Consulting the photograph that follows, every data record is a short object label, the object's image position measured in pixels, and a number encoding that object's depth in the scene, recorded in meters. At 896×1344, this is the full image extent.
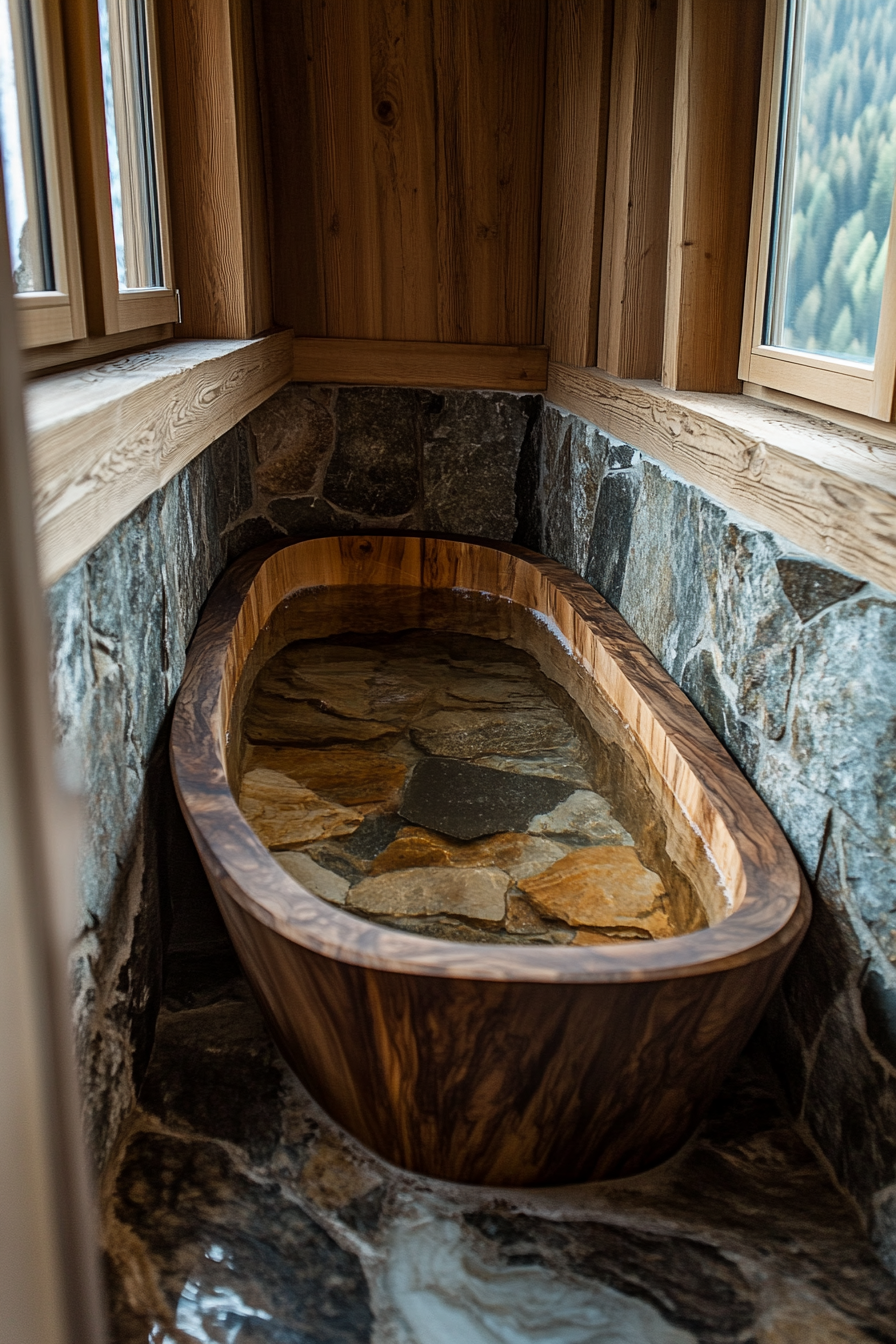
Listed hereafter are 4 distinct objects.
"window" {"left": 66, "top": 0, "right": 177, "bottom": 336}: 1.91
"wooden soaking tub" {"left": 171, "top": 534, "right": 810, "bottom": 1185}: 1.22
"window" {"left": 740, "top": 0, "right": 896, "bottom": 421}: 1.86
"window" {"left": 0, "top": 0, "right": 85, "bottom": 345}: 1.67
